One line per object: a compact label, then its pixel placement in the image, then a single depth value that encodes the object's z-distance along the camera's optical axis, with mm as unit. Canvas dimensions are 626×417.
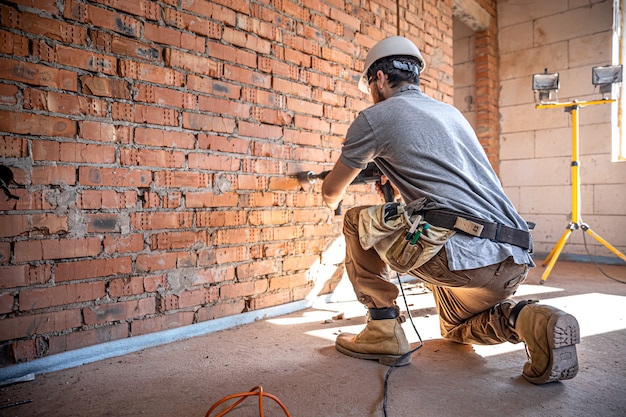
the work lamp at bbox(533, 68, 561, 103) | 3602
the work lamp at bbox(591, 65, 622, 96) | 3418
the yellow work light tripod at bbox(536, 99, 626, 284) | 3430
